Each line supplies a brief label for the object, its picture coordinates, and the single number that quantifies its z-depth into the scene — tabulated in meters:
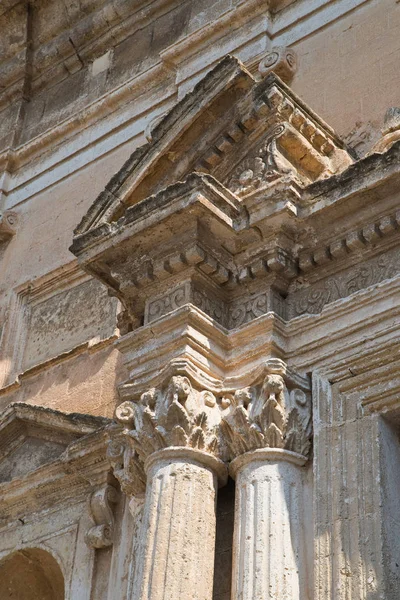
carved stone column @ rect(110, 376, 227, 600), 11.90
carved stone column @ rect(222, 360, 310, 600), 11.73
